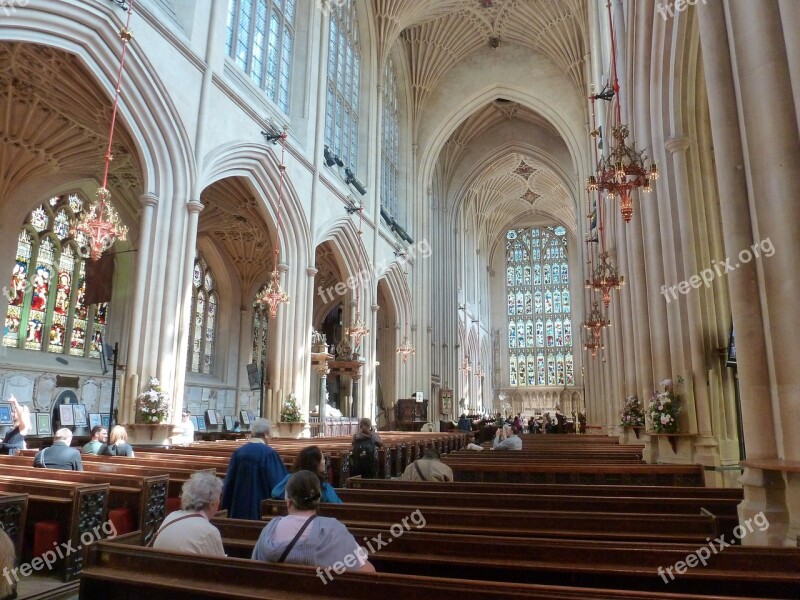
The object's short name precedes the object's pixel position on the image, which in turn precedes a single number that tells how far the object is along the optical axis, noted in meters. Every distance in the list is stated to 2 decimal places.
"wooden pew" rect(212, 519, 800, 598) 2.05
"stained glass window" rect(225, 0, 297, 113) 12.64
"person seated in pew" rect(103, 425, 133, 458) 6.46
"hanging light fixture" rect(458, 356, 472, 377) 30.35
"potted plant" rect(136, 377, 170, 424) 8.98
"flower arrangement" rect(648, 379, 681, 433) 7.06
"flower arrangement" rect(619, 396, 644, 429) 9.46
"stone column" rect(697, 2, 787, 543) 3.86
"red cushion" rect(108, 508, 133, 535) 4.40
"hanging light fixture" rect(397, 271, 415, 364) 20.17
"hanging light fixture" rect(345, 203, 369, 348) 15.85
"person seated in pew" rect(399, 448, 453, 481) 5.08
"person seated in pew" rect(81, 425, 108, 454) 6.64
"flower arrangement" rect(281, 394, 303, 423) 13.08
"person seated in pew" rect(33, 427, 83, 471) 5.12
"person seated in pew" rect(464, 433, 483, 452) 9.83
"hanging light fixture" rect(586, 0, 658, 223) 6.75
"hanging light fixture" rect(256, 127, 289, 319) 11.47
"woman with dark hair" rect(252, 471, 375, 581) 2.09
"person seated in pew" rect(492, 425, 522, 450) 9.50
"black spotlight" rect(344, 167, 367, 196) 16.88
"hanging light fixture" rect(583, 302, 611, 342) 14.54
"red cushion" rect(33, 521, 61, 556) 4.05
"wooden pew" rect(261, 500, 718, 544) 2.86
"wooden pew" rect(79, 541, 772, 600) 1.62
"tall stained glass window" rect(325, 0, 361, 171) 17.03
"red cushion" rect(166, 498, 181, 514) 5.18
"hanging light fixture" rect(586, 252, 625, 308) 10.56
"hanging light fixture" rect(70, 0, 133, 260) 7.38
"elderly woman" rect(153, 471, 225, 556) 2.33
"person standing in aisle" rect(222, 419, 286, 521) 4.04
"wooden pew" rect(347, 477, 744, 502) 4.09
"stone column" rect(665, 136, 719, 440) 6.89
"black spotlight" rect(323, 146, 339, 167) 15.73
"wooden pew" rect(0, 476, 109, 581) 3.95
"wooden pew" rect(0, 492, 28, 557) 3.60
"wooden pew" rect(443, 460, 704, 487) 5.77
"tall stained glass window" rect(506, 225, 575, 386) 39.12
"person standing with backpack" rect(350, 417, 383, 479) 6.62
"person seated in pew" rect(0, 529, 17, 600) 1.49
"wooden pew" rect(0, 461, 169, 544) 4.46
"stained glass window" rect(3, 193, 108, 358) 12.59
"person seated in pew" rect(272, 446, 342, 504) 3.66
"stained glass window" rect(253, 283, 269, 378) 20.81
